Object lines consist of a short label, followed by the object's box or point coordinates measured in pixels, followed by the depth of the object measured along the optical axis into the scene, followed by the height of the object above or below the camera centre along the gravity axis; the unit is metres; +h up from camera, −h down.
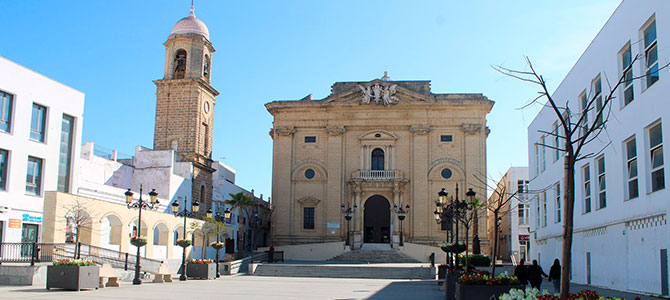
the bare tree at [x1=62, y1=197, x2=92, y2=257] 26.56 +0.67
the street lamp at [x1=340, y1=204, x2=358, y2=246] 52.16 +2.04
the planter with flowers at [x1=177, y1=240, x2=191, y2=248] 31.06 -0.46
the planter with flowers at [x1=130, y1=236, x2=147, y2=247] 25.25 -0.35
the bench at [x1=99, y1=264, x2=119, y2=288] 22.36 -1.56
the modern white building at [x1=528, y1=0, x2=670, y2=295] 18.27 +2.67
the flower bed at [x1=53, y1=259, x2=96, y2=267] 19.92 -0.99
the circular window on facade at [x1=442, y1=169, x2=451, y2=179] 52.60 +5.31
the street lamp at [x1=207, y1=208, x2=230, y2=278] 32.34 +0.96
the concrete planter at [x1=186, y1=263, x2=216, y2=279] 30.31 -1.75
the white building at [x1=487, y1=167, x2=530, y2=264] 55.31 +1.68
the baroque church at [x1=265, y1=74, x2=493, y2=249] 52.31 +6.61
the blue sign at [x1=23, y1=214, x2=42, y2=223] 26.52 +0.45
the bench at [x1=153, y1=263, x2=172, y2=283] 26.67 -1.77
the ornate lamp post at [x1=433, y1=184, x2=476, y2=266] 21.34 +1.42
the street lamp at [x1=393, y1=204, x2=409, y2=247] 50.54 +2.22
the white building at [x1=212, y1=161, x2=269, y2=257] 55.25 +2.56
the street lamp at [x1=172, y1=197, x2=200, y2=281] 28.79 +1.06
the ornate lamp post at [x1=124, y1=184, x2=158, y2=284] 24.55 -1.00
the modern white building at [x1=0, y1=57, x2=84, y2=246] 25.91 +3.66
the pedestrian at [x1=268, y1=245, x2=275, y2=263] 44.50 -1.38
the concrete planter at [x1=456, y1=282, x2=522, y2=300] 14.35 -1.13
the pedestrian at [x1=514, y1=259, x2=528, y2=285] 20.02 -1.00
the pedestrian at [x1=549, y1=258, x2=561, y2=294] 20.20 -1.06
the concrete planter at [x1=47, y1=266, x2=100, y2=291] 19.83 -1.43
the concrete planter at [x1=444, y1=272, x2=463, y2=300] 18.64 -1.35
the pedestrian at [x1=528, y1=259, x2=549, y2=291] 19.97 -1.05
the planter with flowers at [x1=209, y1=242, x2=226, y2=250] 33.62 -0.58
